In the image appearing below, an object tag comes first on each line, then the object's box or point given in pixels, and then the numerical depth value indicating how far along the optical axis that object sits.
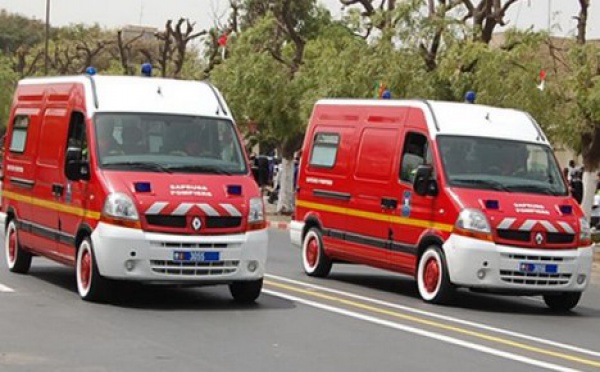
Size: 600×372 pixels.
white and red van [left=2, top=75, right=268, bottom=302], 14.42
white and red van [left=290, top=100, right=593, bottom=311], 16.17
